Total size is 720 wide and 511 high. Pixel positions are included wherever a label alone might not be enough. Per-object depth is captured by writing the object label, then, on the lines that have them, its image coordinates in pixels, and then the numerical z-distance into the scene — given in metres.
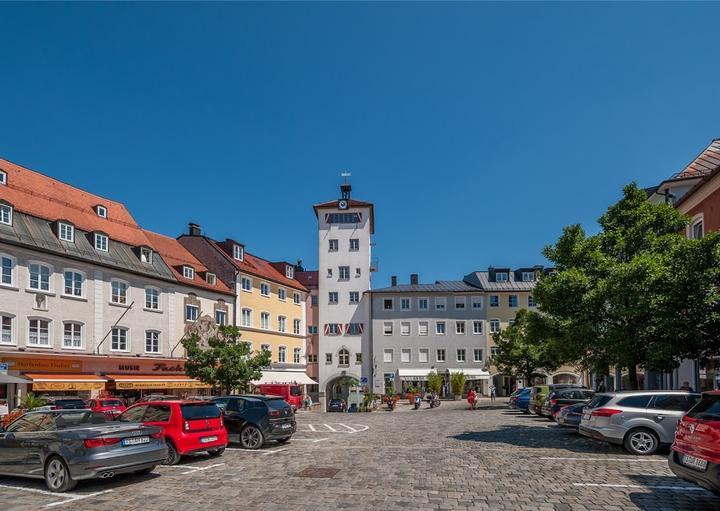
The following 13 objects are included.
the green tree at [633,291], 16.89
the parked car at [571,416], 20.50
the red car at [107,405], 25.47
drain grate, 12.69
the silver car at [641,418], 15.15
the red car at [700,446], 8.65
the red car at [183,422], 14.25
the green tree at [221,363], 36.44
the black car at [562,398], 25.34
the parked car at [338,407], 46.16
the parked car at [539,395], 30.05
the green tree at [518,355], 49.81
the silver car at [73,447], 10.95
